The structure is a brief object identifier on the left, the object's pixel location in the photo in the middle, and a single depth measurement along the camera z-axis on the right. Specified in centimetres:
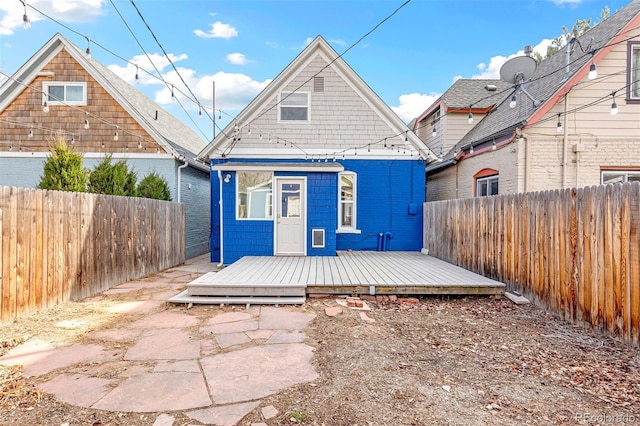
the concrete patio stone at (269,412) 256
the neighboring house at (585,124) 809
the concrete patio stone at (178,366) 334
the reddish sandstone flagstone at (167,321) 478
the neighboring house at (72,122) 1123
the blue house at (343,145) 1065
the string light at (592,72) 589
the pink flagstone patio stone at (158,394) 270
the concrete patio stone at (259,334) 425
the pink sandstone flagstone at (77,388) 282
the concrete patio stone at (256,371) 292
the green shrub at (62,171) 697
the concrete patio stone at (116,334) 427
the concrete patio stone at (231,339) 402
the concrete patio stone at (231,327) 450
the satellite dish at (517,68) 768
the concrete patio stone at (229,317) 493
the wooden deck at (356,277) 604
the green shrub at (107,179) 843
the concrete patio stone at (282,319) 467
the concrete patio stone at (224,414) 249
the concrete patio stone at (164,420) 247
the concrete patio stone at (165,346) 371
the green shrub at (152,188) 991
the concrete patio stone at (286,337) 411
